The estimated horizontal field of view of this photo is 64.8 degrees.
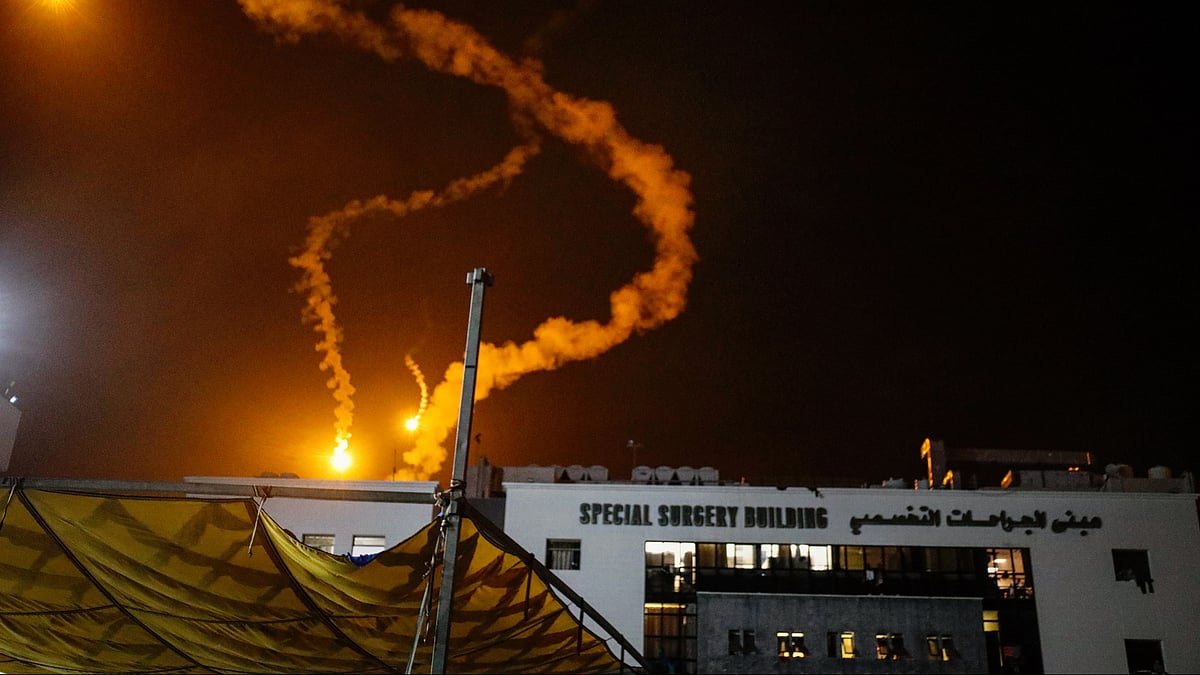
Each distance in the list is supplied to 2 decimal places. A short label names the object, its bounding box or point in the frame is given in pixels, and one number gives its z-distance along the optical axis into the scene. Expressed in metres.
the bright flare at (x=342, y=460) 48.06
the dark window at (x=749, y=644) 35.19
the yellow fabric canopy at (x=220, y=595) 8.12
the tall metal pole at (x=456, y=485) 7.14
